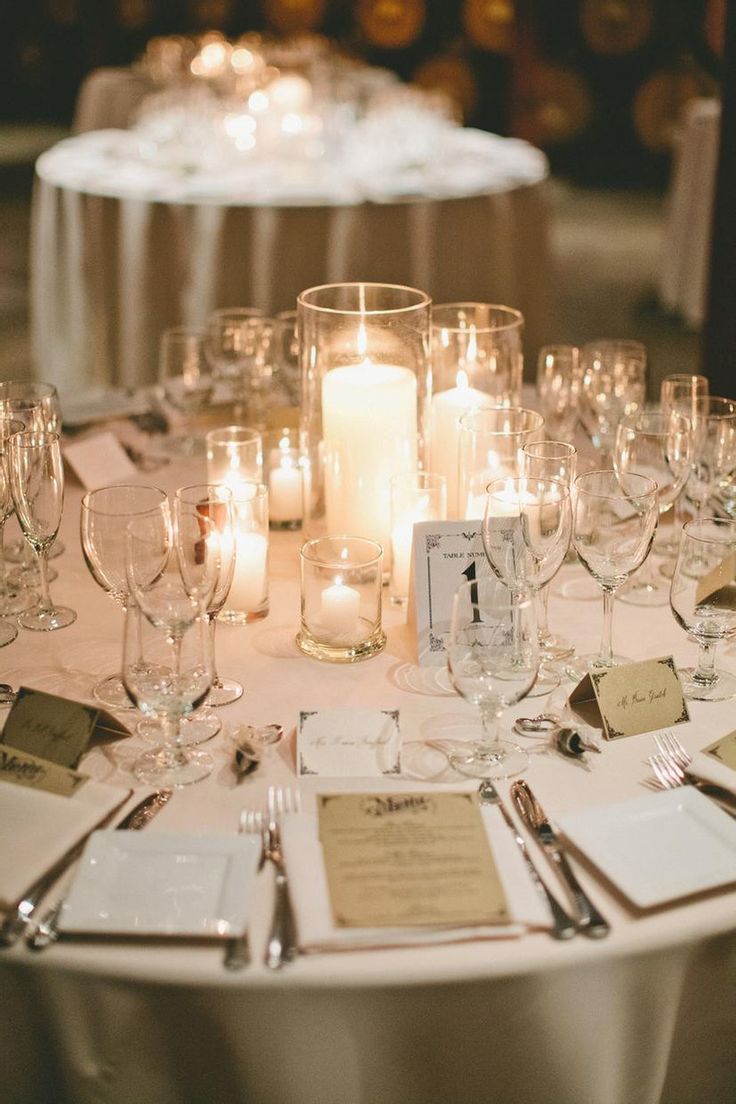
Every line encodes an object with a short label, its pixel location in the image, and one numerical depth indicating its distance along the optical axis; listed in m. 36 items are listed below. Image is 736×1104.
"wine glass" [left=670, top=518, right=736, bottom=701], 1.51
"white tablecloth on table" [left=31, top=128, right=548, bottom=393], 3.90
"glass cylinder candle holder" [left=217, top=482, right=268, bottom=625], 1.70
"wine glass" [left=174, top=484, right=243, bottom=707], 1.45
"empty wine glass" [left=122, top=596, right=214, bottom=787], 1.25
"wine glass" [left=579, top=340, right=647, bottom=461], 2.17
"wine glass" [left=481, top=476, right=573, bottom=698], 1.50
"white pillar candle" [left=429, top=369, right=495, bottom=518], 1.96
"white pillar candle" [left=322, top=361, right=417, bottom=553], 1.78
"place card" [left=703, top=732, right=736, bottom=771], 1.33
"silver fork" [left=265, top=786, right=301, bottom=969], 1.04
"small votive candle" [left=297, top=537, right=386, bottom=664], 1.58
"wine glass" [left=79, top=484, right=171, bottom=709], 1.50
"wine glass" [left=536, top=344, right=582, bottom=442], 2.16
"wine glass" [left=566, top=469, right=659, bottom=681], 1.51
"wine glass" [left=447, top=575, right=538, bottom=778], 1.26
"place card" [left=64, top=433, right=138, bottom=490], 2.13
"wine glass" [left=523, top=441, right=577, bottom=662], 1.64
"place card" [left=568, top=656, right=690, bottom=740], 1.42
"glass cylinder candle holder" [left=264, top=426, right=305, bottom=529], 2.03
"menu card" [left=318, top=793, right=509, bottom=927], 1.08
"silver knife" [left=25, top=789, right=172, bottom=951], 1.05
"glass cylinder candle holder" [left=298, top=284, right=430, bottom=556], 1.78
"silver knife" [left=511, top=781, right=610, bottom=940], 1.08
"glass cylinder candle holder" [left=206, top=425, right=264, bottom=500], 1.95
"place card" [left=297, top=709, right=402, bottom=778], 1.33
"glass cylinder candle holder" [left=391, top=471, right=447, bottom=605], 1.76
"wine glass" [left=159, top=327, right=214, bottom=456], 2.38
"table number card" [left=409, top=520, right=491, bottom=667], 1.59
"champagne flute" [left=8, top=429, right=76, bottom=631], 1.64
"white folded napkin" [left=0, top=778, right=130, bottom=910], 1.13
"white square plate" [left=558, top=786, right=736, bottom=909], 1.13
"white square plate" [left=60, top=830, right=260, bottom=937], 1.06
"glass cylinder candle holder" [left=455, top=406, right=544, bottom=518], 1.80
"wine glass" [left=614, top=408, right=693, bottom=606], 1.80
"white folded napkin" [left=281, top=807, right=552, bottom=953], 1.06
